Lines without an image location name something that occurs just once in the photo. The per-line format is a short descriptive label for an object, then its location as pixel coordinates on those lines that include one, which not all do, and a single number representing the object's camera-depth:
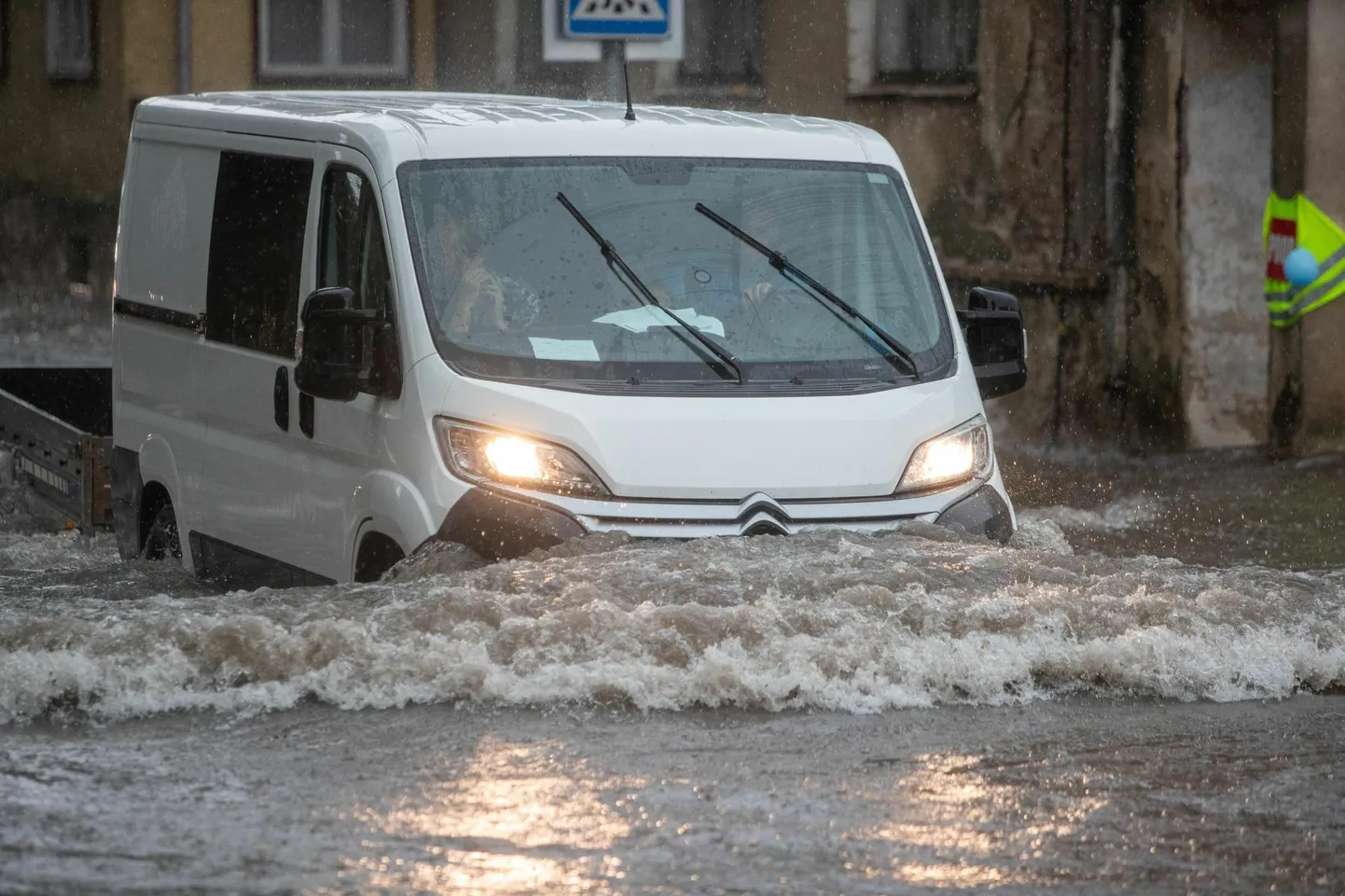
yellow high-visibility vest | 30.97
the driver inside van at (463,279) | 15.63
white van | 14.99
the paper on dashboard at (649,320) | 15.76
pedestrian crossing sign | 24.89
